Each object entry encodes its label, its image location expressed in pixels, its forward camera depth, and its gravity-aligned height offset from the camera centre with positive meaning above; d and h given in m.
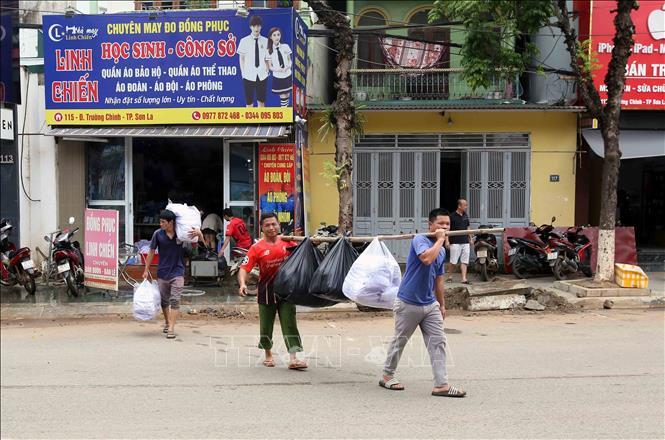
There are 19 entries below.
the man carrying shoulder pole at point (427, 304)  5.23 -0.84
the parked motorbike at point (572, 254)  11.91 -0.94
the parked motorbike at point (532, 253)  12.19 -0.92
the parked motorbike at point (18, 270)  10.51 -1.11
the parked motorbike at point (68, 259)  10.34 -0.93
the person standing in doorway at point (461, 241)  11.77 -0.67
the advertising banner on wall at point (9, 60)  12.21 +2.90
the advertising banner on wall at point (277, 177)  12.29 +0.56
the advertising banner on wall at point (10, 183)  12.62 +0.44
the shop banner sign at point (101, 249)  10.10 -0.73
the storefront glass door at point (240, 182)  12.70 +0.48
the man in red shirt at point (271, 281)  6.08 -0.75
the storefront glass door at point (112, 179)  12.91 +0.54
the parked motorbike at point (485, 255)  11.96 -0.97
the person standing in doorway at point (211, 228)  12.58 -0.47
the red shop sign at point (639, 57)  13.09 +3.17
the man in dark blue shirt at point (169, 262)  7.78 -0.72
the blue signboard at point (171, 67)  11.78 +2.68
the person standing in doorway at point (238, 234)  11.32 -0.53
